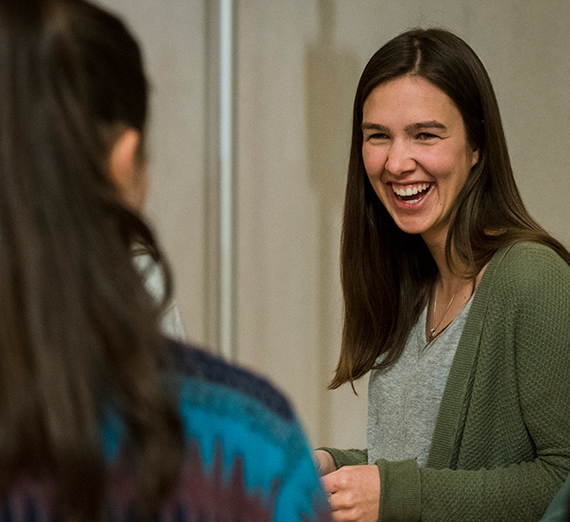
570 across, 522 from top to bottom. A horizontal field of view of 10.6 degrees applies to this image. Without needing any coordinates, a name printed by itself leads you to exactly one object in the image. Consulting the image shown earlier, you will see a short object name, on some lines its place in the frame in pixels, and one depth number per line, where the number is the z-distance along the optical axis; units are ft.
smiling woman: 11.14
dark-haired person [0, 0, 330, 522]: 7.33
